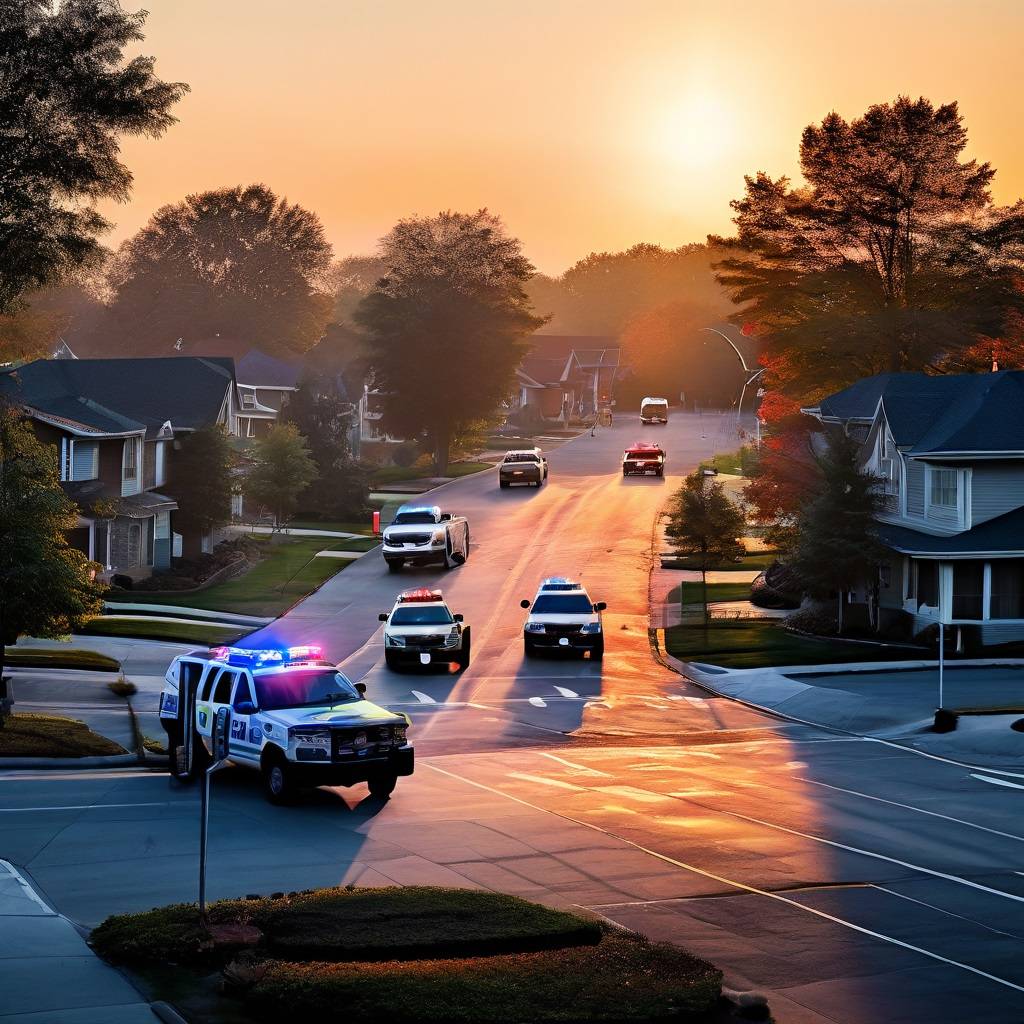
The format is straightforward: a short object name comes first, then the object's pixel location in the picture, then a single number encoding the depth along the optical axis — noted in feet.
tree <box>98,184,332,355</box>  544.21
